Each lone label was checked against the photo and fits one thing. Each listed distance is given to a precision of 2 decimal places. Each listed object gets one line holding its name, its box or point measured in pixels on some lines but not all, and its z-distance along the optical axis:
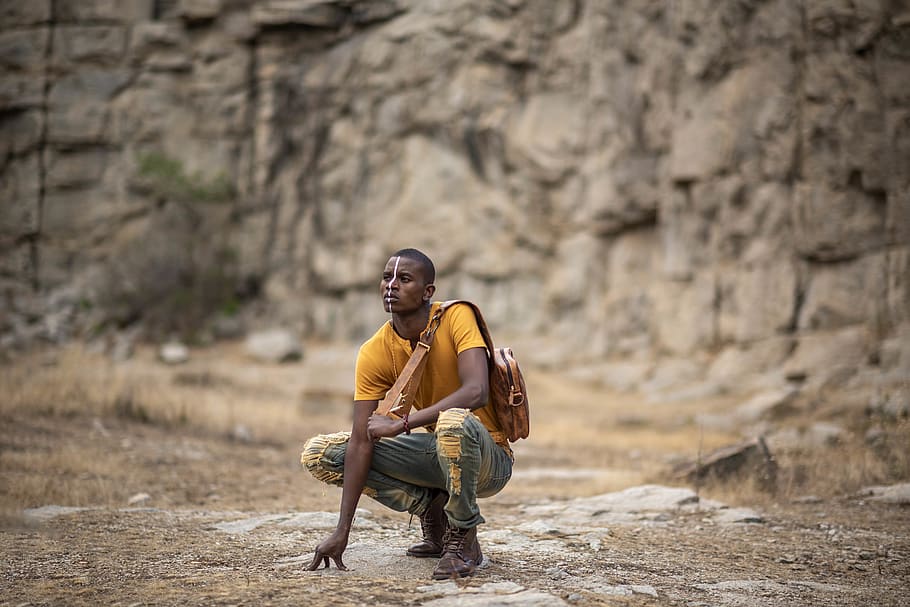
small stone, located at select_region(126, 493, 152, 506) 6.34
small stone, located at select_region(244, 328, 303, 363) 20.64
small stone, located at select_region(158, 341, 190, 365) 20.70
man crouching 3.77
